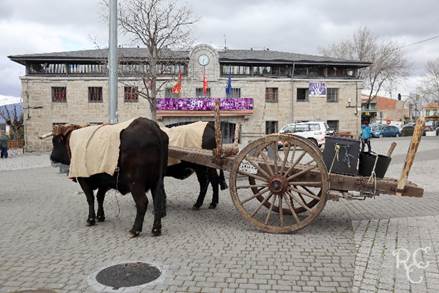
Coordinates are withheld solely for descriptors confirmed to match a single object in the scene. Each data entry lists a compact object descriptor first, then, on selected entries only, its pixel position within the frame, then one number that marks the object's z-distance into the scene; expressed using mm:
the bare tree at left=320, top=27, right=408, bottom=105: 53469
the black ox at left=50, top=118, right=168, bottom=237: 6227
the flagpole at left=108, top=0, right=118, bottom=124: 11295
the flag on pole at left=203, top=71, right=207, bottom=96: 34134
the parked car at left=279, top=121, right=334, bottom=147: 28078
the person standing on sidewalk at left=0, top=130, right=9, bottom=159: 25781
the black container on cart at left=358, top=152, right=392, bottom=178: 6273
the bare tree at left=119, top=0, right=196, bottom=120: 22734
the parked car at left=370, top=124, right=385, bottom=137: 45969
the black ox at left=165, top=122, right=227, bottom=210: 8289
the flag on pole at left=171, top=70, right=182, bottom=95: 30416
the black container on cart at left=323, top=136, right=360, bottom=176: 6297
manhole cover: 4547
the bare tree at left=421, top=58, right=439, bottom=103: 63500
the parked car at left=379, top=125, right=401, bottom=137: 46162
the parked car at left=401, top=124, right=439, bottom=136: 48906
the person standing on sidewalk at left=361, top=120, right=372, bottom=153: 23250
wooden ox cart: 6086
